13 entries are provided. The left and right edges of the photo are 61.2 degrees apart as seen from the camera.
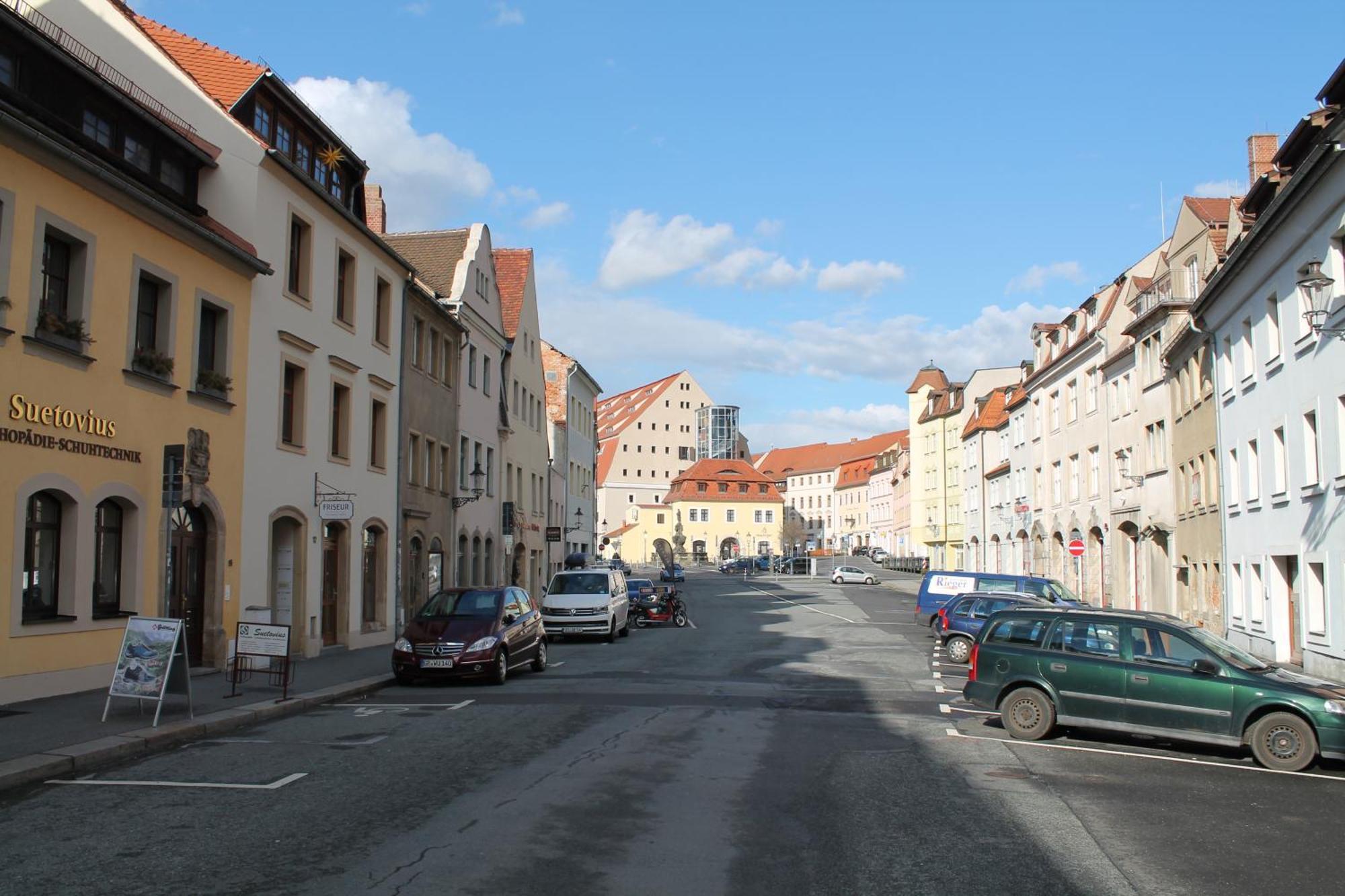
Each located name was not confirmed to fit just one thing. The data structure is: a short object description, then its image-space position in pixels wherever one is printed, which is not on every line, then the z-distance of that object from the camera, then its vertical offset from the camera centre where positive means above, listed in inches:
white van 1166.3 -43.3
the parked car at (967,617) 980.6 -47.3
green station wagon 466.6 -53.8
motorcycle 1523.1 -65.4
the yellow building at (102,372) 563.2 +107.5
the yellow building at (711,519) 5206.7 +202.1
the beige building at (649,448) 5713.6 +583.5
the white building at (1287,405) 749.3 +122.7
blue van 1179.3 -25.9
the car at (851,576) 3176.7 -37.0
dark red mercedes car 721.0 -49.0
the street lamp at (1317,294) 604.7 +154.9
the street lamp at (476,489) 1268.5 +88.8
